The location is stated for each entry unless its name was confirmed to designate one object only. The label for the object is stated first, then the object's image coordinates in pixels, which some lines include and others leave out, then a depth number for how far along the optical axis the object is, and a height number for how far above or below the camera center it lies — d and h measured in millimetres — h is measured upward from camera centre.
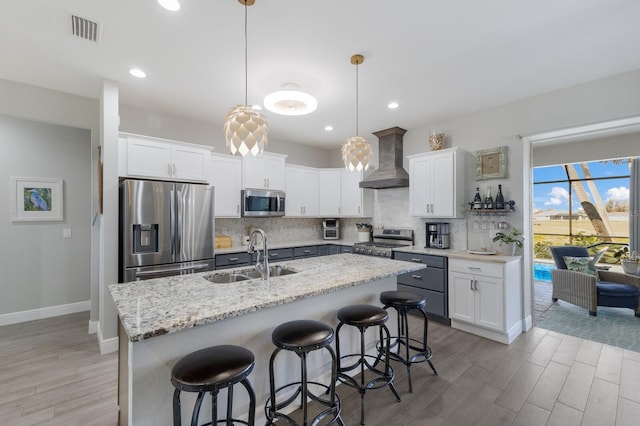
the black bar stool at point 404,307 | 2377 -799
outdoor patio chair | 3805 -1047
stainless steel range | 4340 -503
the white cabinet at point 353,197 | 5207 +299
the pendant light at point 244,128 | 1939 +587
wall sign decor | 3697 +672
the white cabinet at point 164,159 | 3316 +666
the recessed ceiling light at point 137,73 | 2816 +1412
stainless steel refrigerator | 3084 -193
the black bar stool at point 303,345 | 1644 -770
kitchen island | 1419 -675
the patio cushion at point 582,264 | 4129 -759
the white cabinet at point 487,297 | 3191 -999
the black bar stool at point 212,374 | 1259 -742
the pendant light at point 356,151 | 2570 +563
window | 5934 +191
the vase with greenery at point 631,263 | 3993 -708
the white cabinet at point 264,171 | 4473 +678
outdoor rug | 3207 -1419
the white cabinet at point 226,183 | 4168 +449
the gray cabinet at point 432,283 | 3693 -950
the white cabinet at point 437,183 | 3885 +430
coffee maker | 4141 -318
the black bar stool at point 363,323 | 2045 -806
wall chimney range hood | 4598 +831
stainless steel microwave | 4406 +162
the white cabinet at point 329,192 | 5434 +401
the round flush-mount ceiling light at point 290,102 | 2346 +951
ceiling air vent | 2119 +1427
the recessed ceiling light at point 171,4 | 1887 +1408
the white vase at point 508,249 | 3439 -433
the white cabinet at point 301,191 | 5062 +394
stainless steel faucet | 2182 -420
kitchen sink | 2295 -527
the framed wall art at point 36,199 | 3789 +173
